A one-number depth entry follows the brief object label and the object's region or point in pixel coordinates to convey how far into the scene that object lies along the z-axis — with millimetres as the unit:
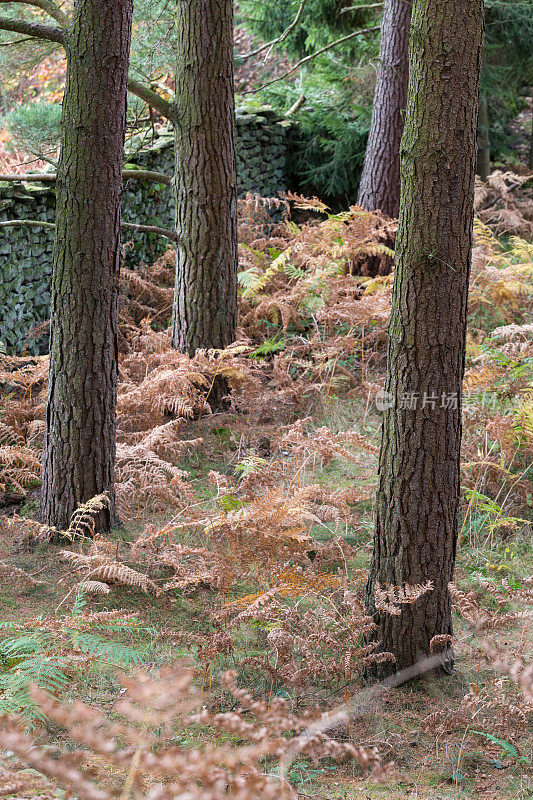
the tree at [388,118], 16297
